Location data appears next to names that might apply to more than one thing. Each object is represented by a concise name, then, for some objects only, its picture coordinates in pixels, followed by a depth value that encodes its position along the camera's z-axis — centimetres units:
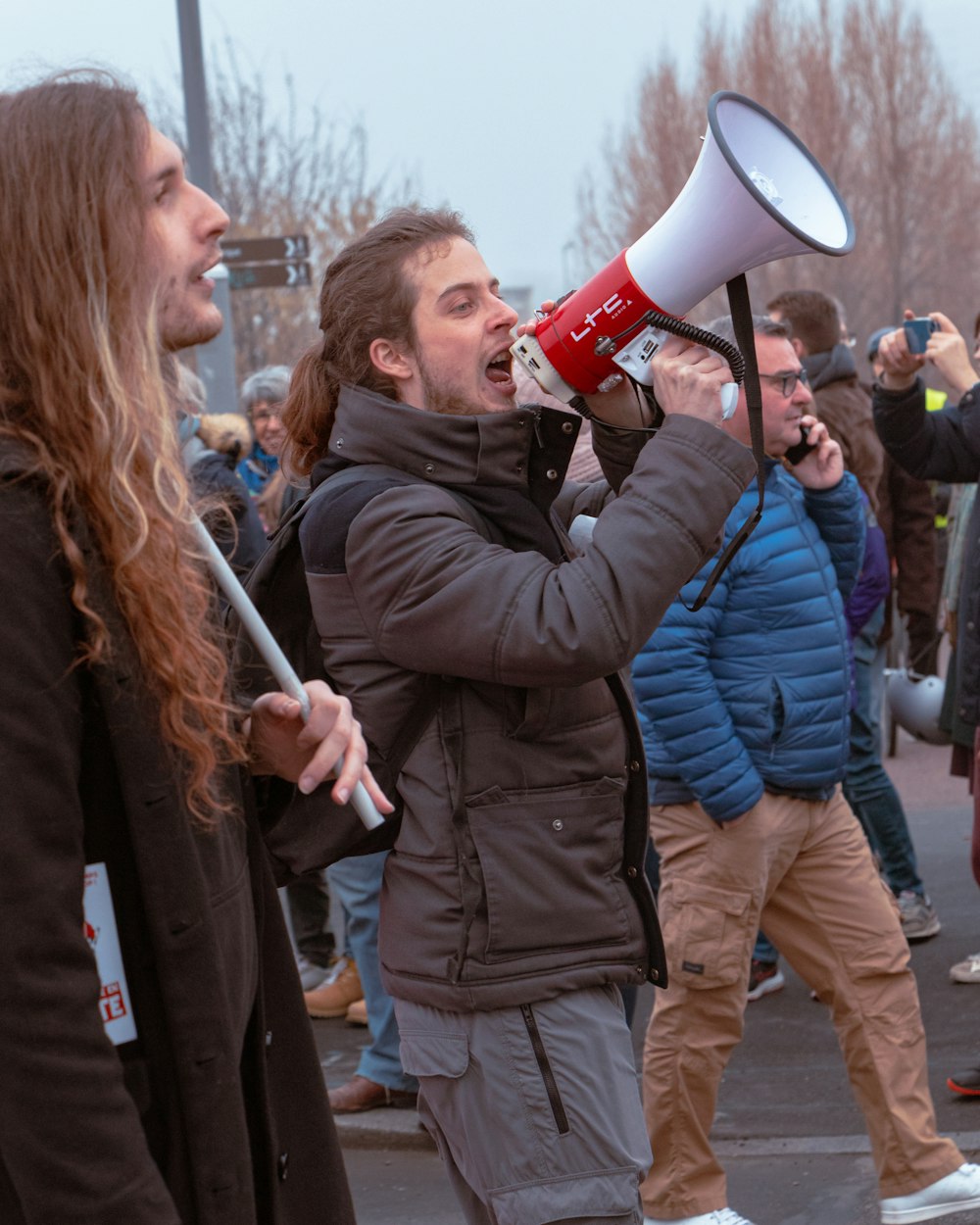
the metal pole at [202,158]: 809
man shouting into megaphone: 233
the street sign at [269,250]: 792
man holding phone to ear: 360
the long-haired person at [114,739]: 146
